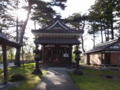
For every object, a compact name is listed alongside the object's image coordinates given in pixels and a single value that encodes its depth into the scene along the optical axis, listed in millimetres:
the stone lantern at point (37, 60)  10234
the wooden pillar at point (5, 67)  6415
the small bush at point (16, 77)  7673
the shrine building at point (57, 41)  13891
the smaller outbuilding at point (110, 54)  17062
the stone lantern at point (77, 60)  10320
